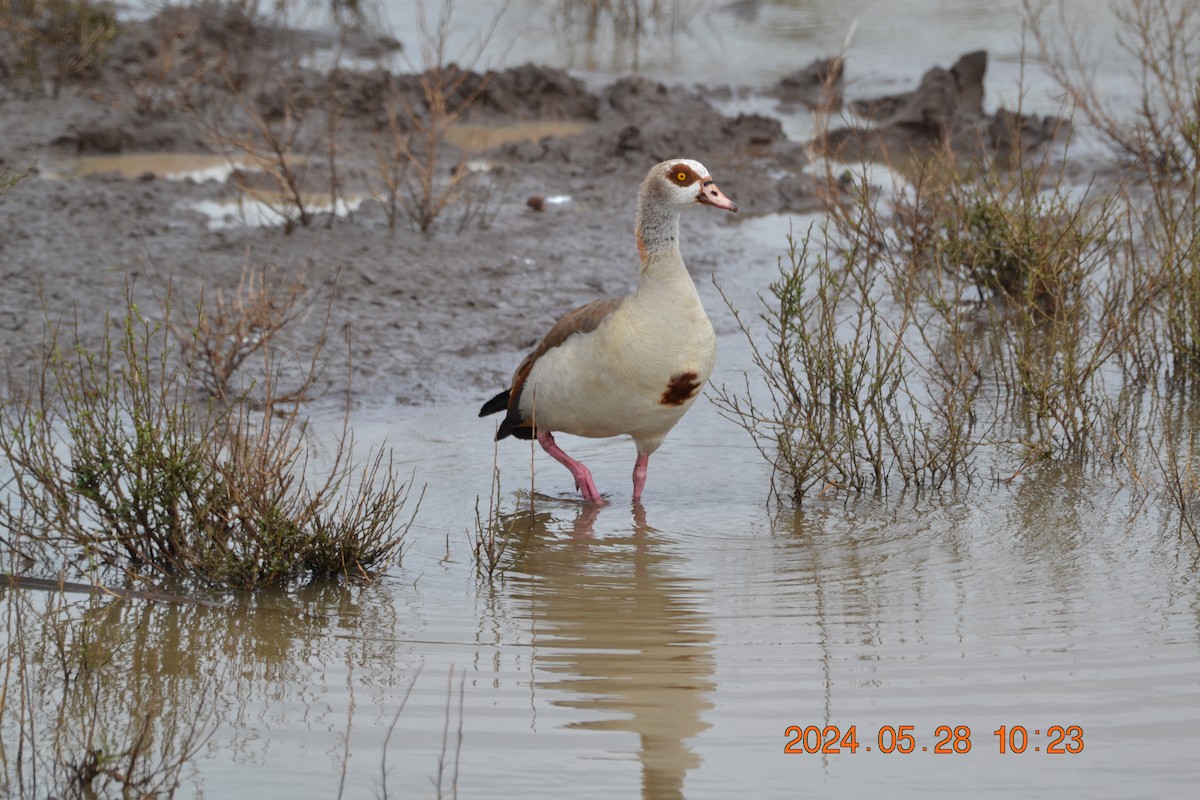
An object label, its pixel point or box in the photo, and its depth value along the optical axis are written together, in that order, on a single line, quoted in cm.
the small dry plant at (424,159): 1961
